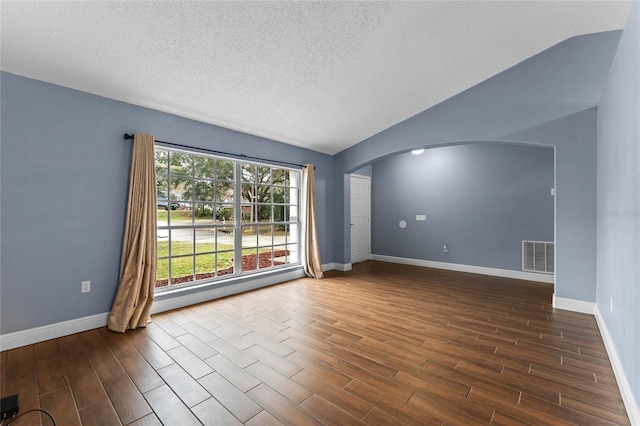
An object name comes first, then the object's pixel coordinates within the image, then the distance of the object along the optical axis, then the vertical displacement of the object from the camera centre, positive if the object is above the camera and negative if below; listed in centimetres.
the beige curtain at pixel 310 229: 532 -26
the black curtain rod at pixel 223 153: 320 +90
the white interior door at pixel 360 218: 688 -7
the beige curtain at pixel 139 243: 307 -31
